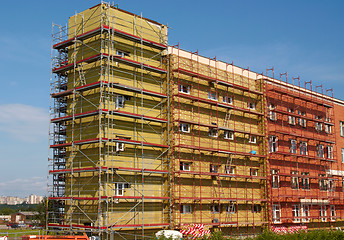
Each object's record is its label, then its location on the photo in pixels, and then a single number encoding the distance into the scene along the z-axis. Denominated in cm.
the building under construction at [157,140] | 2875
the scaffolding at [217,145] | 3250
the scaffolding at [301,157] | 4016
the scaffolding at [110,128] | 2811
